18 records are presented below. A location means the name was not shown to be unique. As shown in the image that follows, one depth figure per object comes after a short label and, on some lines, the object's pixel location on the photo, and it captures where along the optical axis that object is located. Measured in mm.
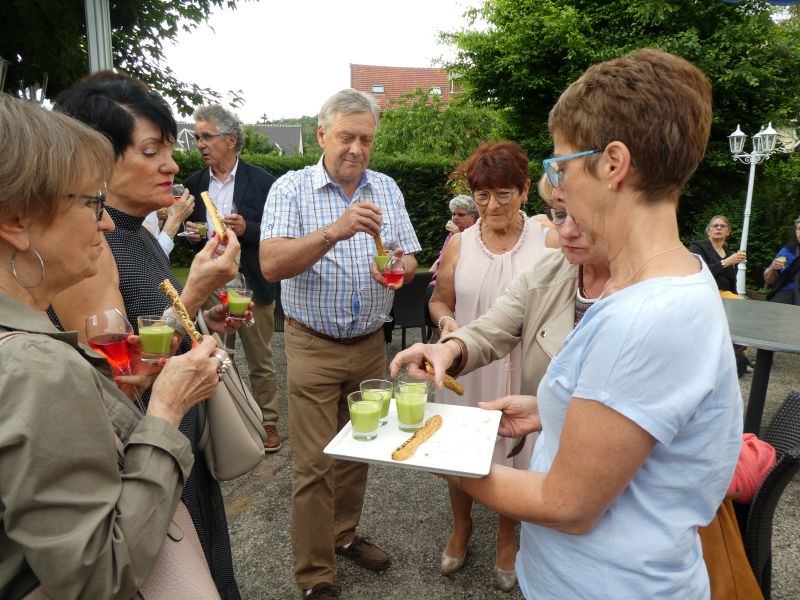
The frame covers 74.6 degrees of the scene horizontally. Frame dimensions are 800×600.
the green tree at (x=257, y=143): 22031
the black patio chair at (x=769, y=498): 1854
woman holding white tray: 1053
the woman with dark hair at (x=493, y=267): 2984
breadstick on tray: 1518
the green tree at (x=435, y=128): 18609
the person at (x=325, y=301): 2738
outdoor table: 3473
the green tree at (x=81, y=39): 4988
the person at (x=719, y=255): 7035
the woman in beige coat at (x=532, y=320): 2057
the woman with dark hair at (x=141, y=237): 1905
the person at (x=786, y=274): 6609
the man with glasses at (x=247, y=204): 4797
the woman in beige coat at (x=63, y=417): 989
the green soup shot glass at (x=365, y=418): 1690
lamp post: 10578
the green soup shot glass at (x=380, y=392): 1813
